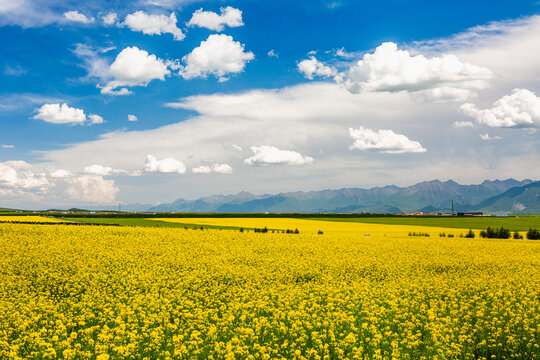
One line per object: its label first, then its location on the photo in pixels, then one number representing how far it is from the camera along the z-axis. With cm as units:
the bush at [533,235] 5850
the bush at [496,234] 6047
